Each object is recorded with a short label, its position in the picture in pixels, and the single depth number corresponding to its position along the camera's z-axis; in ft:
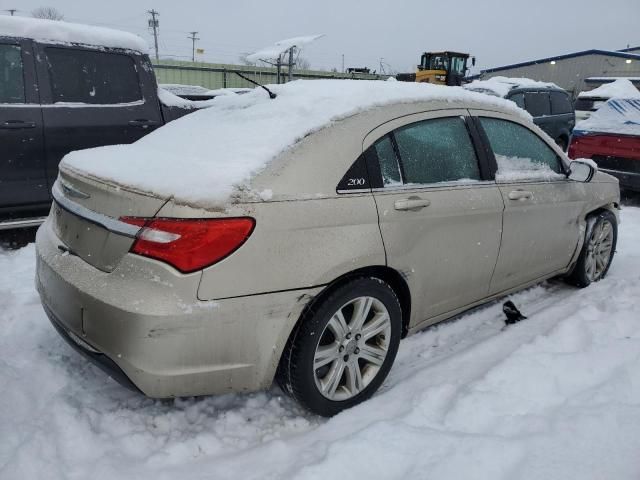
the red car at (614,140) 23.38
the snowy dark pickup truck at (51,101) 14.73
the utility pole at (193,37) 241.12
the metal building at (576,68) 118.52
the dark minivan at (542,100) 35.63
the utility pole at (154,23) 197.71
